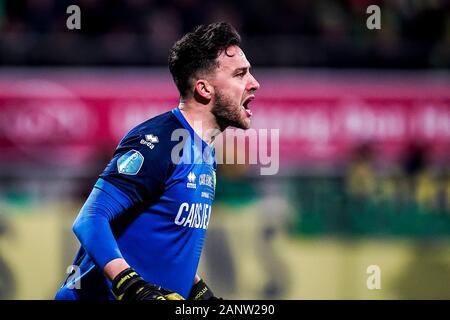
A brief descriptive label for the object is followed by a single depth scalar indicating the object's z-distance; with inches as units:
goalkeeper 377.1
